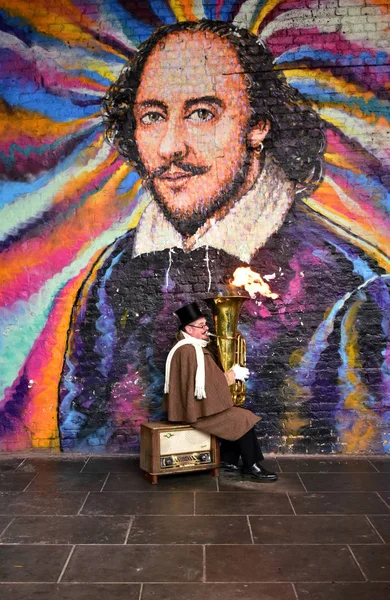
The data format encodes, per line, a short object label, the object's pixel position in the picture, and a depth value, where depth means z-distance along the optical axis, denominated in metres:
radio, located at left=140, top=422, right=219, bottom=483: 5.85
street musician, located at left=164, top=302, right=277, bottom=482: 5.93
